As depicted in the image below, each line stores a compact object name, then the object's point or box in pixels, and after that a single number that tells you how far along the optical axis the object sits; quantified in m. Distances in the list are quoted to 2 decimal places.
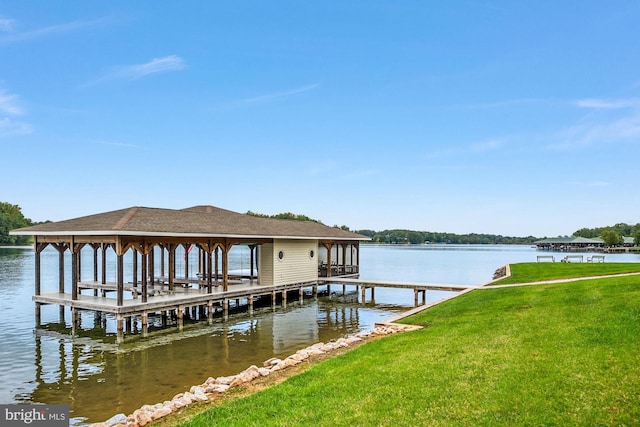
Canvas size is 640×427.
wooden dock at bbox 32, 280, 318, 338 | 16.70
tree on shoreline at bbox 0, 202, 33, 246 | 96.25
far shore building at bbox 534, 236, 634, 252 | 111.06
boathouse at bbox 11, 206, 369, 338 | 17.05
